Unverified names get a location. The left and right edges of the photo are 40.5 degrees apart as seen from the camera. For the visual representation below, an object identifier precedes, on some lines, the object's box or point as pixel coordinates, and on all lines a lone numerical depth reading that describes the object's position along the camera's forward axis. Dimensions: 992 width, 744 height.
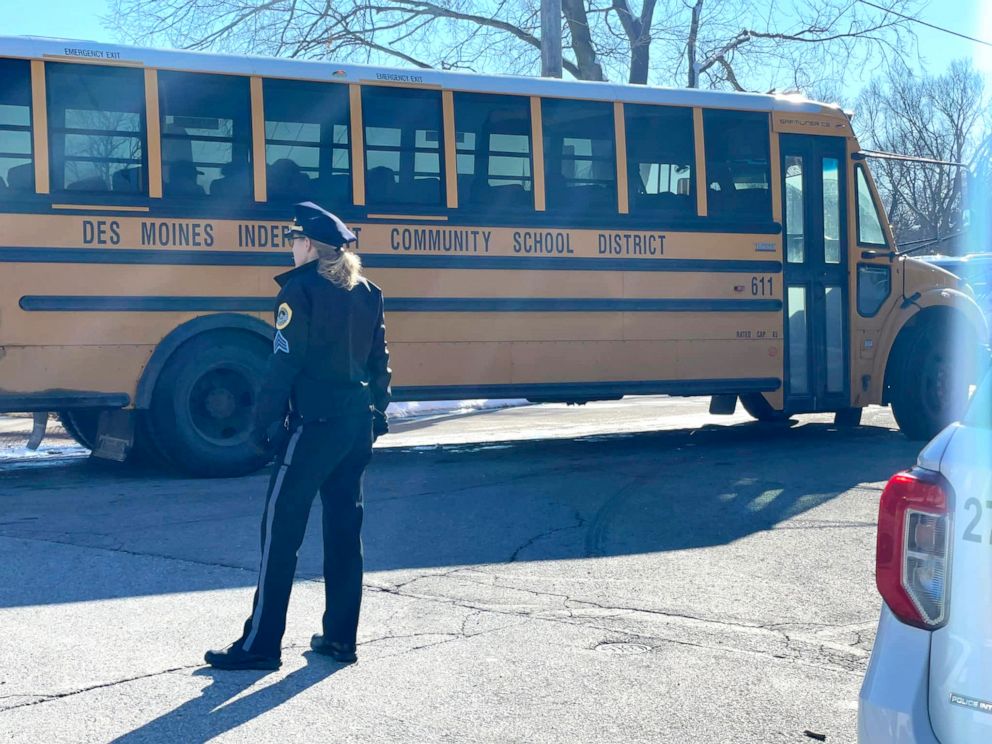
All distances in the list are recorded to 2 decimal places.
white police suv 2.53
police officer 4.84
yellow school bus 9.25
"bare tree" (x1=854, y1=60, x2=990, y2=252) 56.50
